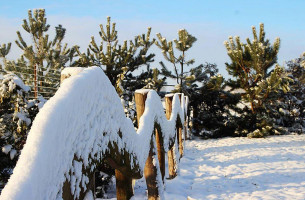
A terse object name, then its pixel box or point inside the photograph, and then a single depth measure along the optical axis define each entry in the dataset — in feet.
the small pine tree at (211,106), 44.68
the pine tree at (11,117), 12.72
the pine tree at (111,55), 45.96
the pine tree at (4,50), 56.11
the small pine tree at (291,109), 44.57
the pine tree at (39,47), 50.08
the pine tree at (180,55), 45.65
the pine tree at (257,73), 40.47
